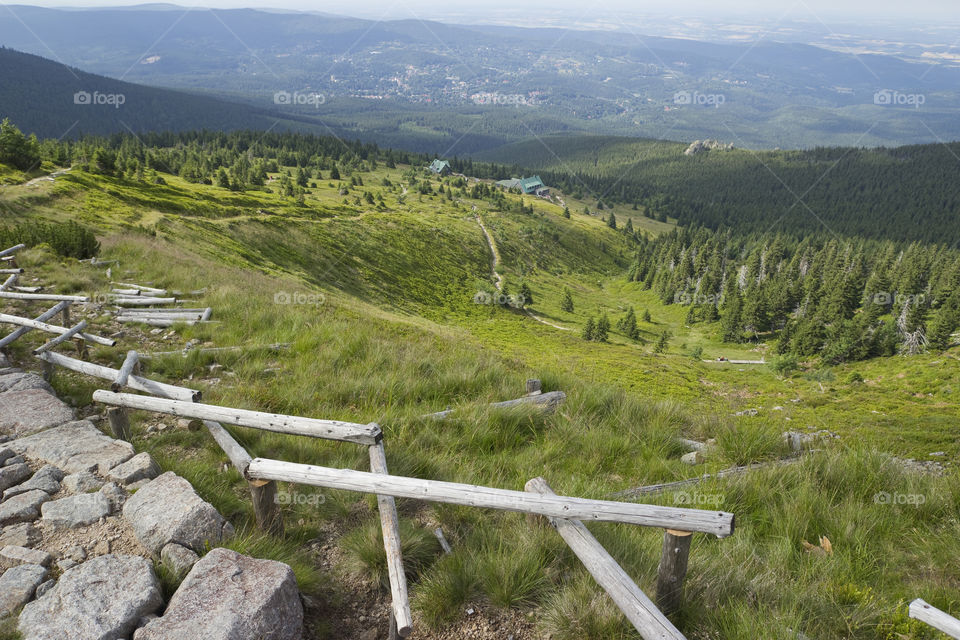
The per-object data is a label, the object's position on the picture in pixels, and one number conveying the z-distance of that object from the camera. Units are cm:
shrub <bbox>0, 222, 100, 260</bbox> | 1794
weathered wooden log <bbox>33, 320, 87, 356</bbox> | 801
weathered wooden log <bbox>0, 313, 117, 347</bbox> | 869
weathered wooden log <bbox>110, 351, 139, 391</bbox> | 667
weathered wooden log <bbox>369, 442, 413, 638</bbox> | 362
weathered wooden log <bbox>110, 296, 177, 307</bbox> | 1323
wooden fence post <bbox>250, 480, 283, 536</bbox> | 482
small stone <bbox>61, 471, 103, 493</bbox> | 506
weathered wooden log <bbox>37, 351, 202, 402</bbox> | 647
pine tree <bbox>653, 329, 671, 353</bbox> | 8212
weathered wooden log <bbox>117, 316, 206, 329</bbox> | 1209
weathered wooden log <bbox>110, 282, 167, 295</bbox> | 1437
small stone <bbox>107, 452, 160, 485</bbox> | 523
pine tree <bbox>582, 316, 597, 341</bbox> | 7811
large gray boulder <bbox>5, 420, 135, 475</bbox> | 550
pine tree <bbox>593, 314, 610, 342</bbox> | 7938
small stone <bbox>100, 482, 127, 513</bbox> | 490
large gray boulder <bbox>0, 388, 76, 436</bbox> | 631
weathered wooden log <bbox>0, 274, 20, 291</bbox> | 1263
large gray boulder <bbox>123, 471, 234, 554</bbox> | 440
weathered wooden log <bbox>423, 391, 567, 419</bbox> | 832
